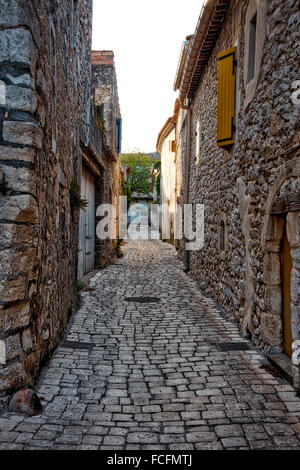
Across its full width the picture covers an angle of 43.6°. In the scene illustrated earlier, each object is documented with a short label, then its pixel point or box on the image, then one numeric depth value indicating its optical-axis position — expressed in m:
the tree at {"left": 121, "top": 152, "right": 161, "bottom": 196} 36.66
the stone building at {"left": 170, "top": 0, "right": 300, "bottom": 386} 3.61
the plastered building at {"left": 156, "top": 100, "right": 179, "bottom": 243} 18.47
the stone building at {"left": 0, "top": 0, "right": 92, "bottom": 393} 2.86
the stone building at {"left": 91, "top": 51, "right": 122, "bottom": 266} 11.19
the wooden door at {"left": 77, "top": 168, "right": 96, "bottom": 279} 8.61
